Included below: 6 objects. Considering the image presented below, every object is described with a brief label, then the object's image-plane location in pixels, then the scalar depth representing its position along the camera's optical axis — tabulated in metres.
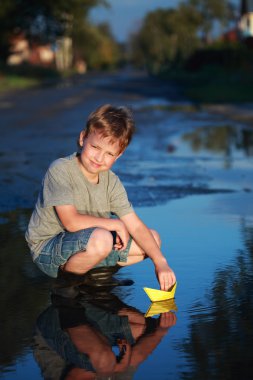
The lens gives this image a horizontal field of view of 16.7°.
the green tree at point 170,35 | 92.62
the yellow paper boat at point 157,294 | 4.43
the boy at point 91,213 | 4.55
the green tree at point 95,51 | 85.50
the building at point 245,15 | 69.88
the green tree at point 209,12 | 105.56
